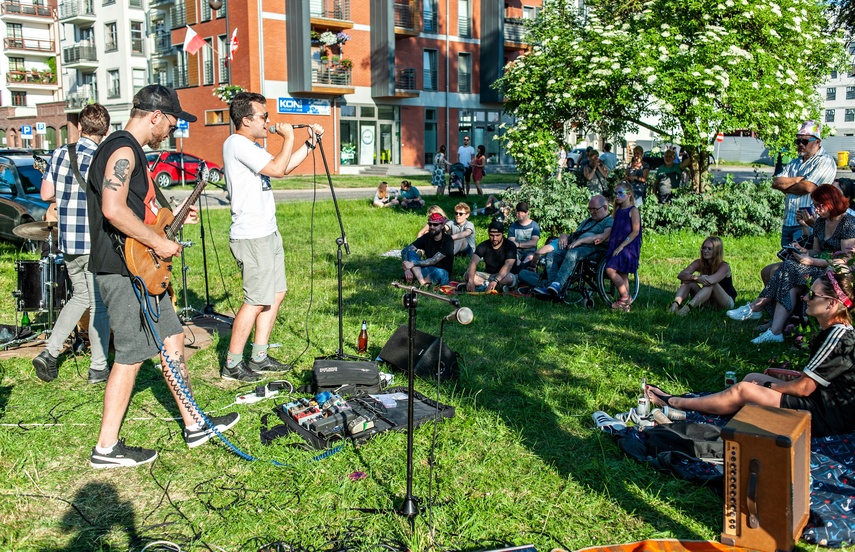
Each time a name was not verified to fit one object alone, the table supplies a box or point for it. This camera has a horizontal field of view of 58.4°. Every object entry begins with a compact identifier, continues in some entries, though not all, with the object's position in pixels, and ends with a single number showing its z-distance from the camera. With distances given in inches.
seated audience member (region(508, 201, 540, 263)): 396.5
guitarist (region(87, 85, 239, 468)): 160.2
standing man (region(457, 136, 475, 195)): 957.8
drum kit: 259.6
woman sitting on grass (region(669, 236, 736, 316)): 317.4
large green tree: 487.8
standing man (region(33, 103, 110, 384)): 212.5
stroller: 870.4
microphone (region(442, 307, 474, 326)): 130.0
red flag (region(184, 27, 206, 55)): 895.1
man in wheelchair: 344.5
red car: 957.2
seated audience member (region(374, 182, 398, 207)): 709.9
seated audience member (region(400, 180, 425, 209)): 693.9
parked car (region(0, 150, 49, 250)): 449.1
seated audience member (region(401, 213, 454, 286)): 393.4
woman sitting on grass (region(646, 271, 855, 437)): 171.8
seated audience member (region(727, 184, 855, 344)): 254.5
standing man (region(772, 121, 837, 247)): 283.1
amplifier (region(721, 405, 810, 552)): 132.2
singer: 210.8
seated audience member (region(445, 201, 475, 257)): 431.2
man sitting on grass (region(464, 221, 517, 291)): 372.2
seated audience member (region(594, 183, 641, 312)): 331.0
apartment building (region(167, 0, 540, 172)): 1311.5
